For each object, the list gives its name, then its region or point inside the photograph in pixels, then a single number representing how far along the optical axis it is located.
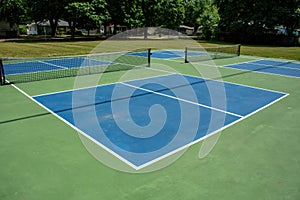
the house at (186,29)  70.03
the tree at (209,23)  41.64
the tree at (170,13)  41.31
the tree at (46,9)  31.70
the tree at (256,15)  31.44
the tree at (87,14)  30.72
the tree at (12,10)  38.22
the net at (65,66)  12.56
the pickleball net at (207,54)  19.55
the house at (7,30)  42.31
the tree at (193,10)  59.78
